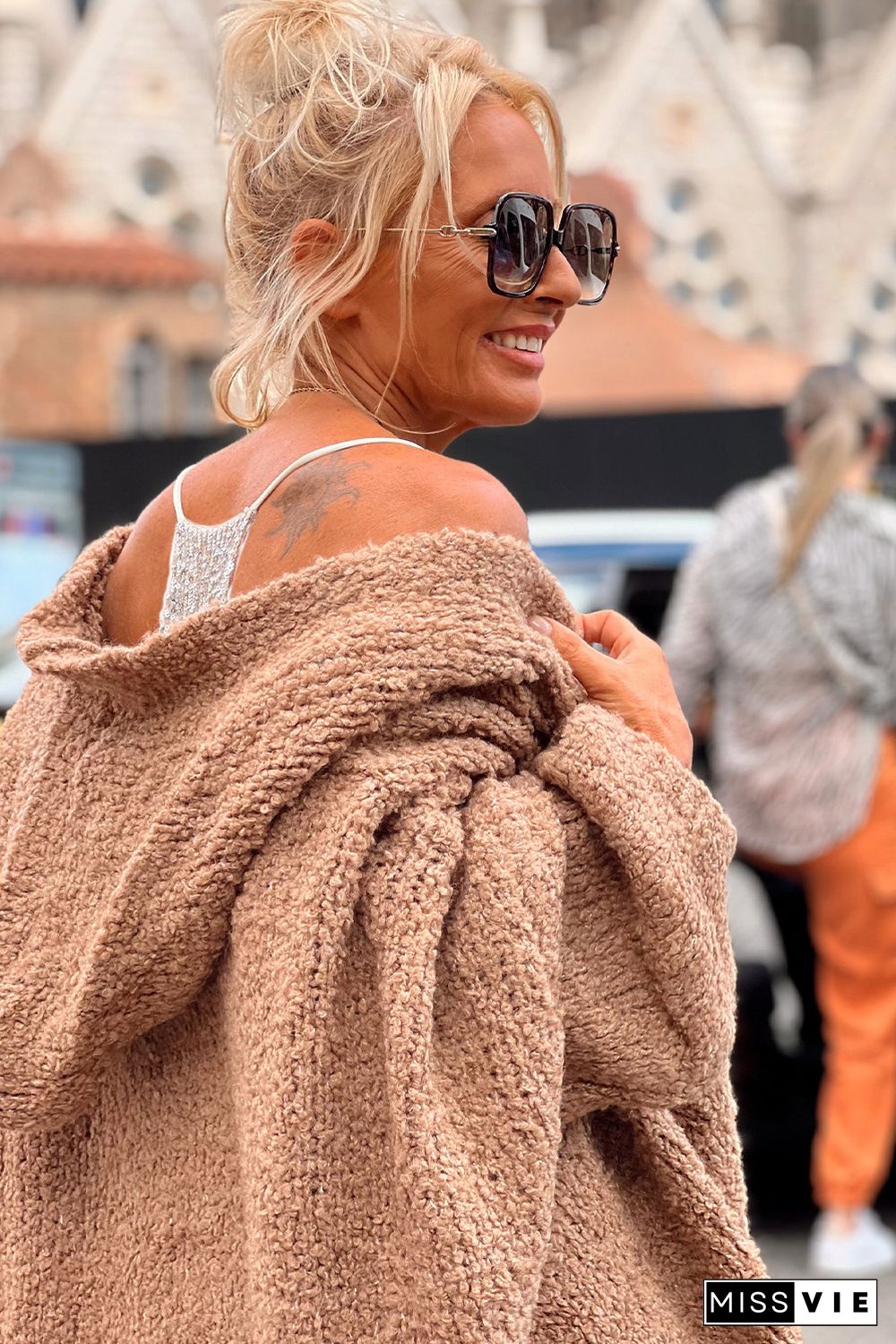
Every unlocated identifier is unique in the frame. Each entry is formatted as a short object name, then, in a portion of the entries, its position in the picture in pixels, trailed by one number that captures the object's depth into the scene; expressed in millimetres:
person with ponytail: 4023
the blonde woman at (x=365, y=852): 1241
